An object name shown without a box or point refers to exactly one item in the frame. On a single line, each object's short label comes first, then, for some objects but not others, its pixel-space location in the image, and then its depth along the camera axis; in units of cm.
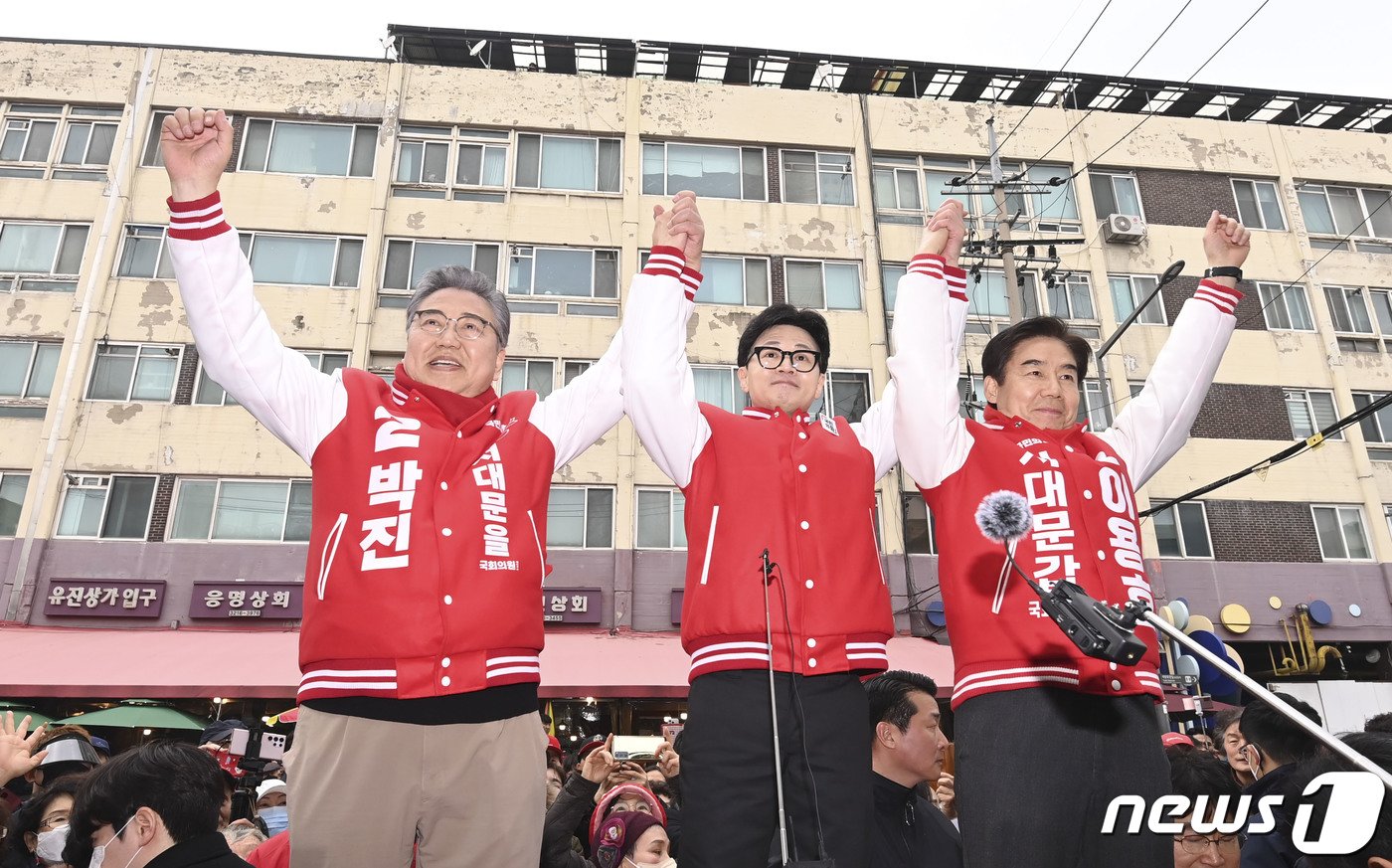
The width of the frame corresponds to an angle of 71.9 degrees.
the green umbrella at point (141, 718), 1321
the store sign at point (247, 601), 1739
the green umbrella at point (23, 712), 1351
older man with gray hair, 283
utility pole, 1770
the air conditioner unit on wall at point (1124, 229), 2214
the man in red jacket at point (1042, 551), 295
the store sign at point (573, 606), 1795
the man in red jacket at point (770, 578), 297
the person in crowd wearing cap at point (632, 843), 521
